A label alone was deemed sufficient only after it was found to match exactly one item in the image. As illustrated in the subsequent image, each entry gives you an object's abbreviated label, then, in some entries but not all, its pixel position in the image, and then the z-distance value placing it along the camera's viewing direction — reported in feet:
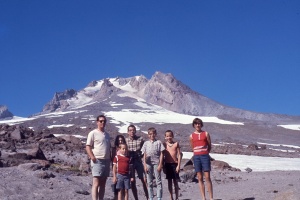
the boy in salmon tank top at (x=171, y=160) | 33.81
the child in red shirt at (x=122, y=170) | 31.83
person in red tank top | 32.24
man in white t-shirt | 30.76
